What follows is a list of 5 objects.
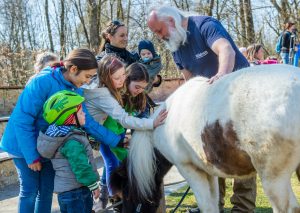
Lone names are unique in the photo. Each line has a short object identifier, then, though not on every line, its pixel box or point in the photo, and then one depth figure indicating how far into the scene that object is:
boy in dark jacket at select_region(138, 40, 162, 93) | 4.71
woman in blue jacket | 2.97
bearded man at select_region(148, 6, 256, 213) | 3.27
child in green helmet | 2.77
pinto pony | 2.18
